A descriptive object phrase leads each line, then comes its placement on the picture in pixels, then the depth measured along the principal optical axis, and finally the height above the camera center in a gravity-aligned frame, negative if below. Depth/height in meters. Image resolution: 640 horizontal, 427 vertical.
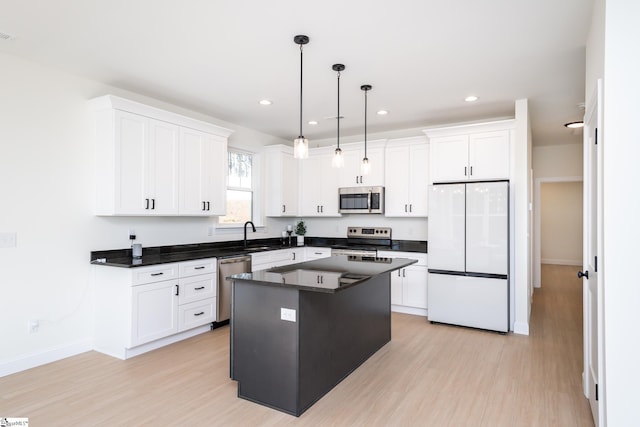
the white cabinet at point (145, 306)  3.50 -0.90
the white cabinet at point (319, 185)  5.96 +0.52
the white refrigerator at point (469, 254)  4.29 -0.44
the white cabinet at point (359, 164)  5.52 +0.78
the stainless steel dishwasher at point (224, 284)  4.41 -0.81
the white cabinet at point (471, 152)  4.49 +0.82
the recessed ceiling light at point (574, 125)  5.50 +1.39
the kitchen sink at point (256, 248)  4.98 -0.45
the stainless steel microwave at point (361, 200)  5.49 +0.26
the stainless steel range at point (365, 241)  5.34 -0.39
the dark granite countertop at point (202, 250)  3.76 -0.44
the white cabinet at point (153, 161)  3.68 +0.59
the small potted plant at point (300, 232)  6.36 -0.27
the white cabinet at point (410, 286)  4.96 -0.93
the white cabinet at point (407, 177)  5.21 +0.57
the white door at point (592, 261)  2.08 -0.29
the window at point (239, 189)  5.49 +0.40
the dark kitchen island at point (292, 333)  2.54 -0.85
